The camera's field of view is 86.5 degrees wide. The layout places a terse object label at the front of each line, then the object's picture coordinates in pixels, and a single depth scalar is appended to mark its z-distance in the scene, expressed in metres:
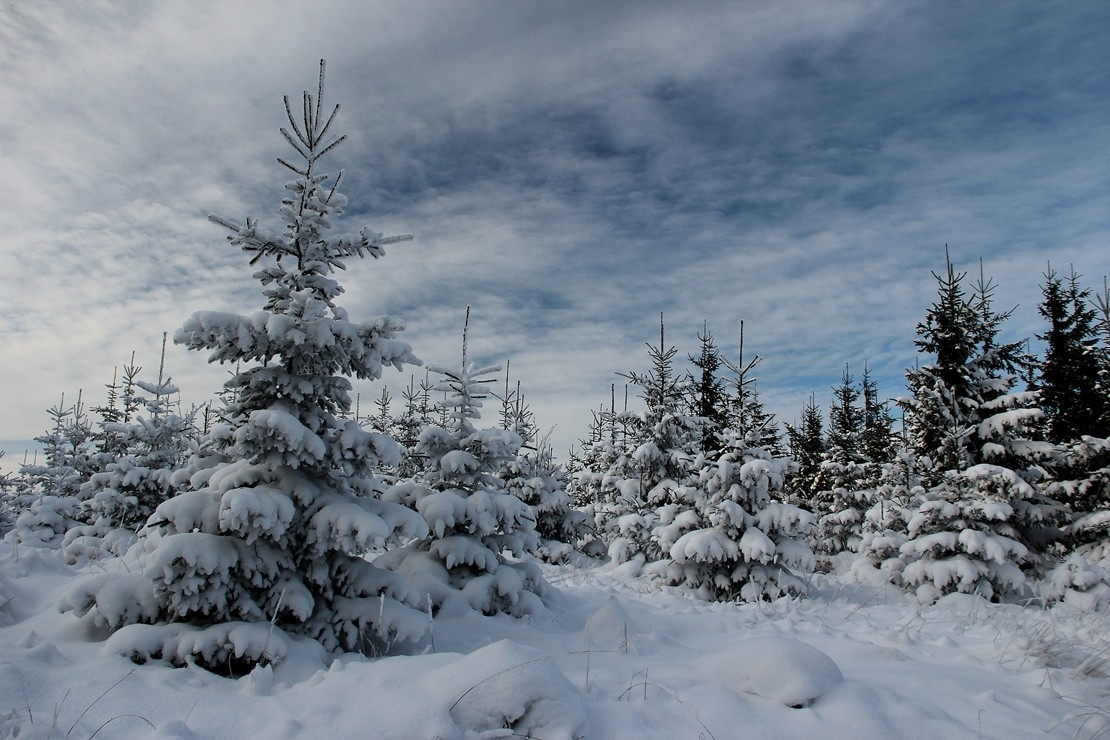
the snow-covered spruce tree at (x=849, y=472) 26.27
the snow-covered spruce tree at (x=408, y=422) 28.38
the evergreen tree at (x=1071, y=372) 16.88
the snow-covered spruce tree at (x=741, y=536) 12.79
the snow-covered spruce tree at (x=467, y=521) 8.84
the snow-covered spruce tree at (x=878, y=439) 29.15
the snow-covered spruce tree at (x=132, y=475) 14.95
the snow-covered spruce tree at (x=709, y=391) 24.13
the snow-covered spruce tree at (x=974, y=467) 13.54
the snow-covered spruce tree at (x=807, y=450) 35.28
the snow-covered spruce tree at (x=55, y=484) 18.23
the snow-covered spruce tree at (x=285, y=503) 5.45
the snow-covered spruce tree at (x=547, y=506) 20.67
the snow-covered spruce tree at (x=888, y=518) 16.39
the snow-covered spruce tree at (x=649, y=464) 18.89
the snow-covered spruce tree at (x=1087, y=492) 14.79
